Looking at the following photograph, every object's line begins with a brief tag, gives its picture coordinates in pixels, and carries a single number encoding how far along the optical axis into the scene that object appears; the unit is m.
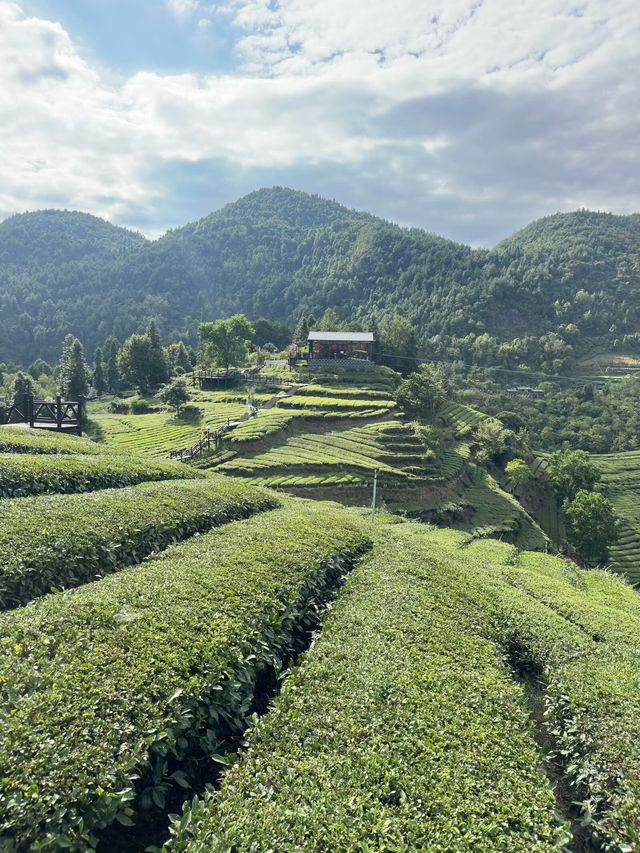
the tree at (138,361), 76.44
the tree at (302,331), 88.01
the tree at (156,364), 77.94
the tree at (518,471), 57.09
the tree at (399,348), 78.44
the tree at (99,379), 91.62
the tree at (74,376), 70.75
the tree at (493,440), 65.06
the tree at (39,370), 114.62
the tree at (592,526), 44.41
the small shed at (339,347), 77.50
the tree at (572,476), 58.09
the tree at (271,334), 108.75
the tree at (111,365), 92.19
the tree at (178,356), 96.69
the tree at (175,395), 58.66
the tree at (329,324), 97.69
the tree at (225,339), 76.38
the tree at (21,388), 66.25
